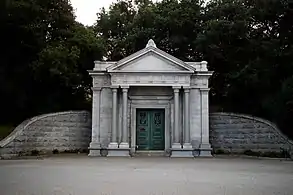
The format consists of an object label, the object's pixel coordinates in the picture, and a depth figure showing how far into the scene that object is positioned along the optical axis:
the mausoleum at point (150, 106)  27.33
